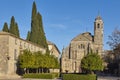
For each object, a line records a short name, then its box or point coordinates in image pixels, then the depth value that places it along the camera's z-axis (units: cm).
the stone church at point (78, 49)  7987
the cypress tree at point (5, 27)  5583
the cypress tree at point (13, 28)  5446
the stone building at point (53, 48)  8379
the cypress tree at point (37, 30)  5568
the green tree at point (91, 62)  3926
